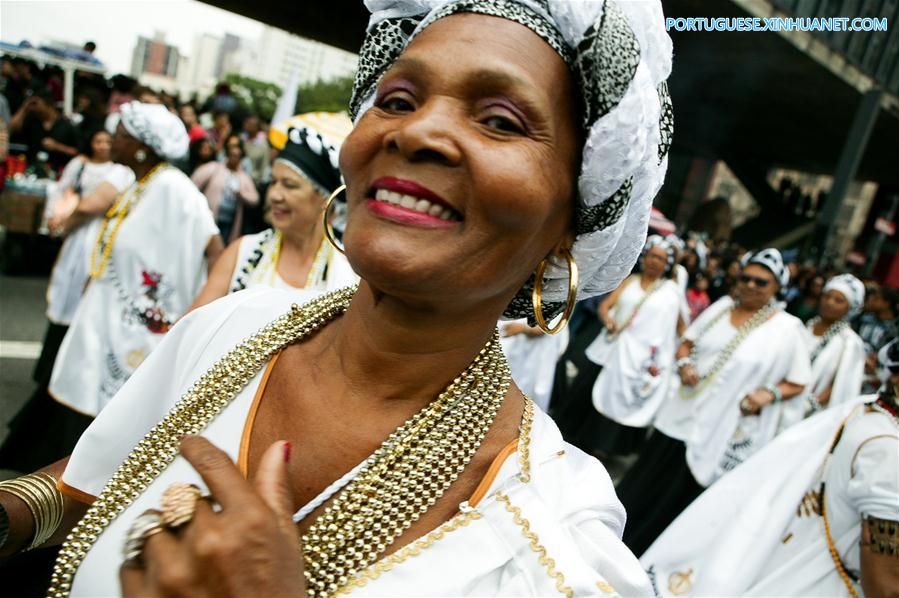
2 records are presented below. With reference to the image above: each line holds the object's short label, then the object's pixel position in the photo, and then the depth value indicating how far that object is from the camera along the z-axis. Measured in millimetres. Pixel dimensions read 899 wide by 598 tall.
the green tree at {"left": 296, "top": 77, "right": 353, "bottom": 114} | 38056
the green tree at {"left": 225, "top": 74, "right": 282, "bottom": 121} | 45128
